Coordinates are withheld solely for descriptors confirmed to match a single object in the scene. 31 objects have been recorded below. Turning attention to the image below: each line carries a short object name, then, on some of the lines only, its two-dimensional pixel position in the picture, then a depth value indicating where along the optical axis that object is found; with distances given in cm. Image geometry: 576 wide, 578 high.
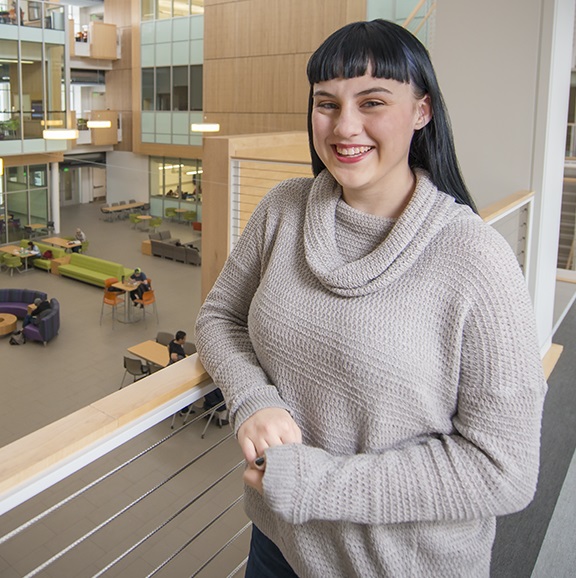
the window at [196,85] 1452
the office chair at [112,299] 941
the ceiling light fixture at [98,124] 1580
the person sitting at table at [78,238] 1286
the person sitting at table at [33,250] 1213
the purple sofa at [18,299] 976
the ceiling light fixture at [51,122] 1320
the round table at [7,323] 891
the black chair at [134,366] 670
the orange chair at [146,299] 931
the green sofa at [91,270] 1123
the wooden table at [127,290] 923
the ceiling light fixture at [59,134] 1149
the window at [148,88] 1587
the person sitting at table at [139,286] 926
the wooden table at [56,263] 1204
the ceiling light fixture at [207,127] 1120
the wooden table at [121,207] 1655
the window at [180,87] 1485
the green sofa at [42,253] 1223
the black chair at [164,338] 752
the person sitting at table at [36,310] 885
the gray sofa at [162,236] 1354
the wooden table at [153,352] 692
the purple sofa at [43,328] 857
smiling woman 70
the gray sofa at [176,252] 1259
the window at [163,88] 1550
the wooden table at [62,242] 1269
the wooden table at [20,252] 1192
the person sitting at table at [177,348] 651
